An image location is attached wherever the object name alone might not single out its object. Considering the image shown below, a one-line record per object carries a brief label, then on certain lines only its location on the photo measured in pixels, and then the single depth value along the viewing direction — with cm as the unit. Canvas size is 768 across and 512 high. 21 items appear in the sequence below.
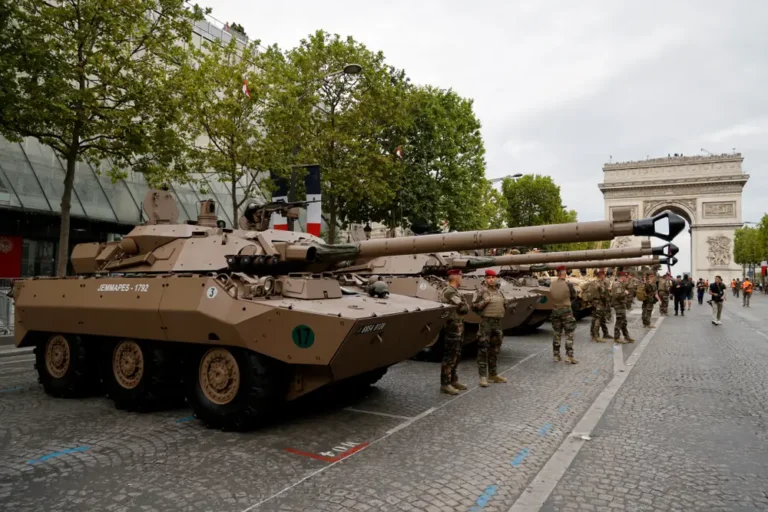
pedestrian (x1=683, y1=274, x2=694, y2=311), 2722
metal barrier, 1415
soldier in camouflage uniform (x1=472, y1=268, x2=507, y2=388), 895
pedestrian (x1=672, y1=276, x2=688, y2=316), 2581
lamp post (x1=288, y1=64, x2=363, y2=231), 1451
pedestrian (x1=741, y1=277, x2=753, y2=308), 3052
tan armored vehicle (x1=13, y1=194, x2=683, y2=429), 599
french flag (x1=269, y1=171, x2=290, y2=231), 1827
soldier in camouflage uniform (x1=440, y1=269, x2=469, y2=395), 809
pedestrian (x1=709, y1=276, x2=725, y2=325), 1994
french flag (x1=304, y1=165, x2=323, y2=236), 1678
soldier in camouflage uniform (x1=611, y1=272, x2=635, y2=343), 1461
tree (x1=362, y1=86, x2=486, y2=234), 2800
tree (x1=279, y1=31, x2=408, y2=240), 2162
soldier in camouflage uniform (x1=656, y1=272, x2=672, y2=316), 2577
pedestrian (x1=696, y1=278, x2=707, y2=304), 3312
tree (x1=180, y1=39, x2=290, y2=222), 1659
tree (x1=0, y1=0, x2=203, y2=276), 1222
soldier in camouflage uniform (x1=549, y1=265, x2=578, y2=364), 1132
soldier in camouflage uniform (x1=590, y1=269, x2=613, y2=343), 1508
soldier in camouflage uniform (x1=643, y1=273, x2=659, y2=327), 1794
